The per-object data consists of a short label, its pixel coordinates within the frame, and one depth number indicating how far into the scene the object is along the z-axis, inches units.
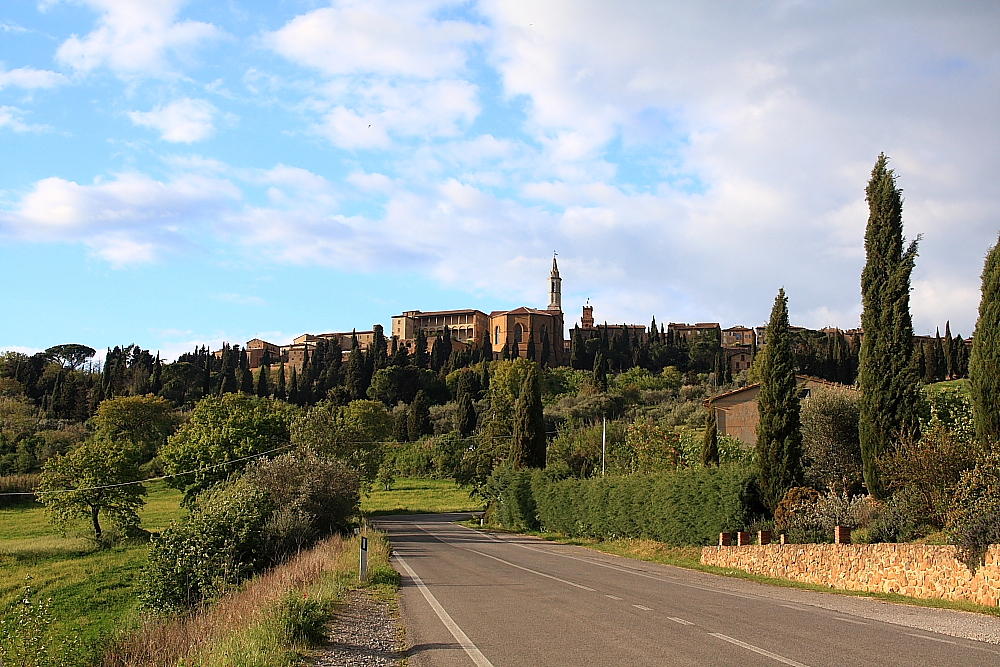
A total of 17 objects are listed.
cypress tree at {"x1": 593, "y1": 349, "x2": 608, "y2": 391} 4269.2
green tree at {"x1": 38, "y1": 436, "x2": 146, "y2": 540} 2041.1
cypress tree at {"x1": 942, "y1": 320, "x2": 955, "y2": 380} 3095.5
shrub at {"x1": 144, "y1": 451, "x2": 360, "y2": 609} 952.3
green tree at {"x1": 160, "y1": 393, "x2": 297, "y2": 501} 2009.1
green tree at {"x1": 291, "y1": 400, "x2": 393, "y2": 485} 2319.1
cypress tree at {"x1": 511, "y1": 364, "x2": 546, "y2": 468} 2036.2
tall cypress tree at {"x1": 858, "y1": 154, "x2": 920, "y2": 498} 893.2
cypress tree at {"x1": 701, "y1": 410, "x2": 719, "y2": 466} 1696.6
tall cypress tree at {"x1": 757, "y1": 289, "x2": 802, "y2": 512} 1011.3
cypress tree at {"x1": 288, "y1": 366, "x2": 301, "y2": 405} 4726.9
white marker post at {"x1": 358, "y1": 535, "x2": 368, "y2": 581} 727.7
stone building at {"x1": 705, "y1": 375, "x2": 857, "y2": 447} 2282.2
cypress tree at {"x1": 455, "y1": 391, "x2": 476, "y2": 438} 3971.5
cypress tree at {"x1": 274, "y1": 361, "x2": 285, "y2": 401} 4732.3
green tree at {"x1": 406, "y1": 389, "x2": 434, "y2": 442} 4124.0
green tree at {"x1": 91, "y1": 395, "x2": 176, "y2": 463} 3555.6
